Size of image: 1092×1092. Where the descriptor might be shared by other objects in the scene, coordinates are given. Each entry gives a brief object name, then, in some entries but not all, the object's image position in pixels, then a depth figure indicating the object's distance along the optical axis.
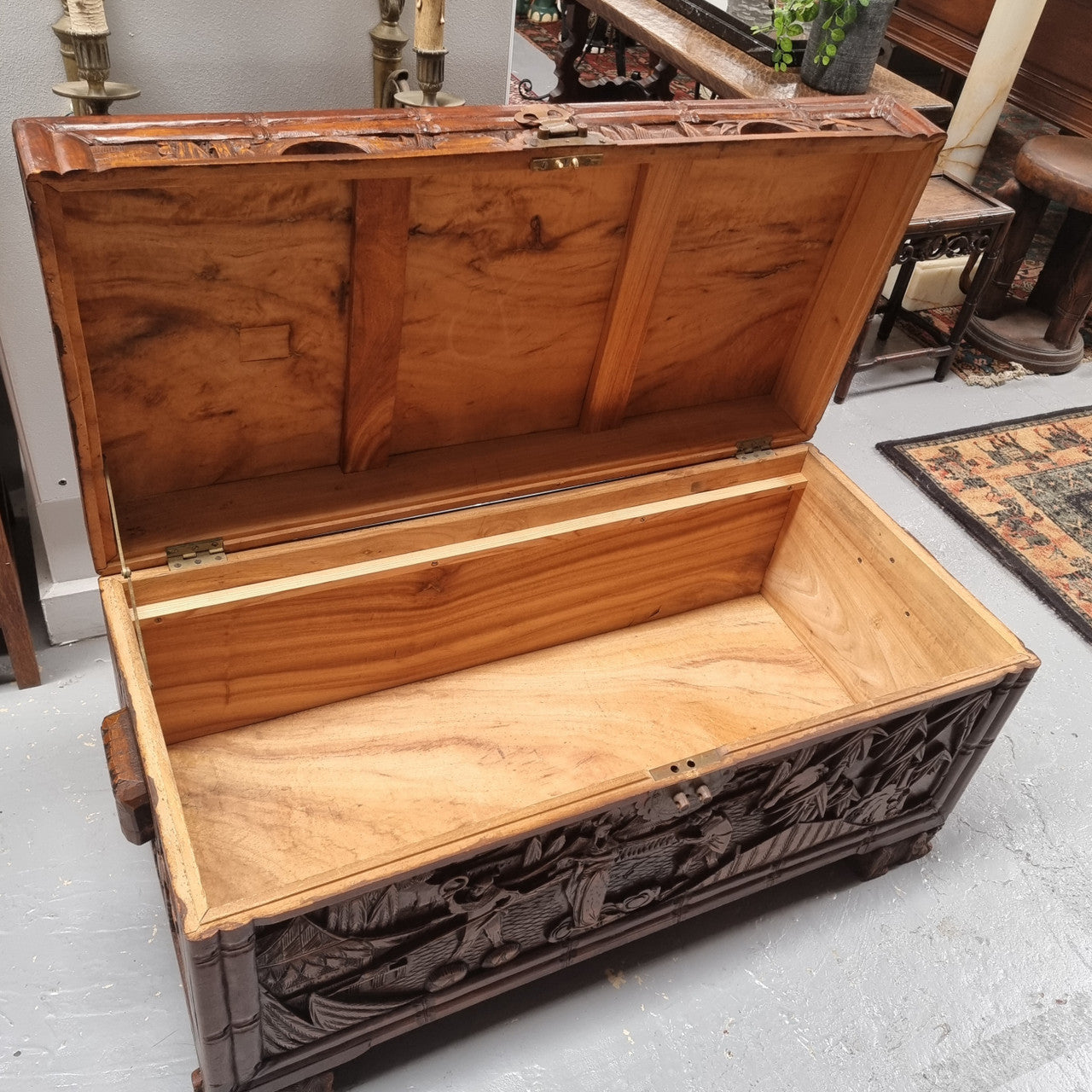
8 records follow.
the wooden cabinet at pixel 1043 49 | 3.57
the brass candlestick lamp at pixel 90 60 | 1.15
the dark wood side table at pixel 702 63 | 2.61
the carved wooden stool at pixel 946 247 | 2.46
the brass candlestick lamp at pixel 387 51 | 1.35
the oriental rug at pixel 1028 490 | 2.25
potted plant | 2.33
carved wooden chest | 1.09
